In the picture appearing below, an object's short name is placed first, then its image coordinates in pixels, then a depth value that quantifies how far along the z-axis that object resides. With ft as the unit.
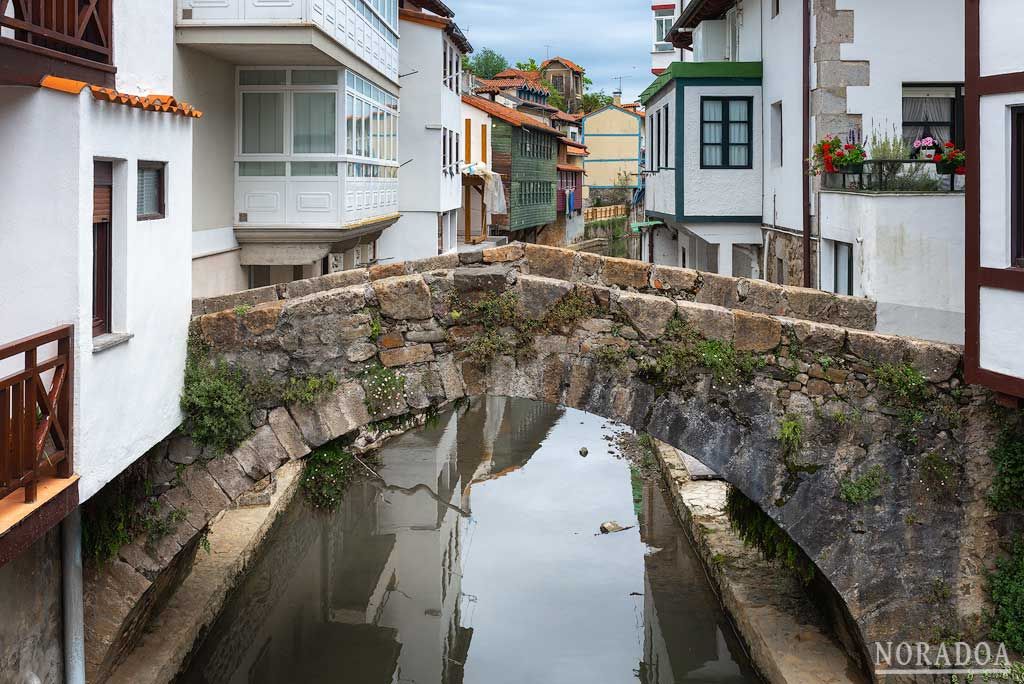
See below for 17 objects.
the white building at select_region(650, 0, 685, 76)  242.17
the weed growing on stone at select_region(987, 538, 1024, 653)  29.73
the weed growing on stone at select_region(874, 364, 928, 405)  30.07
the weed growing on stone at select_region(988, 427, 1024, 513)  29.66
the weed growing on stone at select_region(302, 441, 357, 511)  60.03
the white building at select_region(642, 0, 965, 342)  40.24
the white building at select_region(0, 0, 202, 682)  23.08
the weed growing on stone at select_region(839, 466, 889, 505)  30.63
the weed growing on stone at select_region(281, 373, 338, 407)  31.19
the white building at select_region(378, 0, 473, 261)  92.12
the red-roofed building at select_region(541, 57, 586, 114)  303.89
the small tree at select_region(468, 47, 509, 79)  324.31
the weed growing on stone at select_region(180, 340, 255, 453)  31.01
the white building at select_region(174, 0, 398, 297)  50.47
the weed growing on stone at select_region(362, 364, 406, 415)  31.76
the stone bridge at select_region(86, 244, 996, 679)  30.40
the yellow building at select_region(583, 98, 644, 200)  264.52
